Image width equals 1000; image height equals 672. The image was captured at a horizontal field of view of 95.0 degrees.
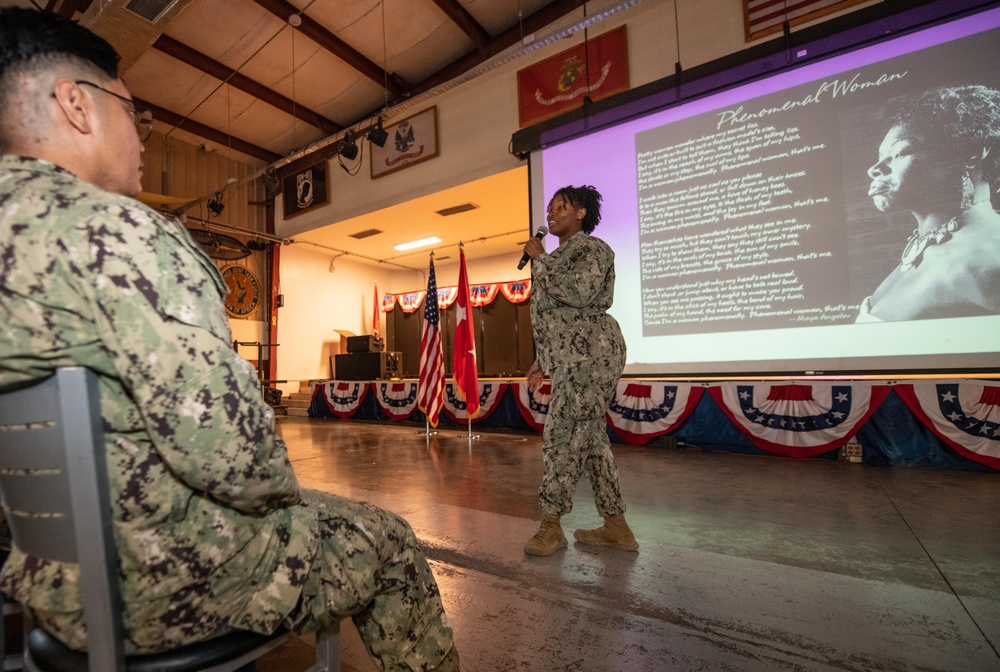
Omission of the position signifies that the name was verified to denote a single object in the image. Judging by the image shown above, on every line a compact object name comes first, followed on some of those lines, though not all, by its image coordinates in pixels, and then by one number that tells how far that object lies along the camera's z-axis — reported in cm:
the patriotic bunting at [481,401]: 569
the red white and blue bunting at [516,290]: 905
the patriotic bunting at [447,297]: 973
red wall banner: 493
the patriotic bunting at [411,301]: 1018
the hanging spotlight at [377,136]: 574
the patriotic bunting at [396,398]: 643
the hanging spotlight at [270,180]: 683
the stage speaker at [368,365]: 761
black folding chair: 48
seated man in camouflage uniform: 51
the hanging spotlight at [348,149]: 610
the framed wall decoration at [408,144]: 645
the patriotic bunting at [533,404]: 507
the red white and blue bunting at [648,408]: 394
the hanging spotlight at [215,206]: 747
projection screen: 292
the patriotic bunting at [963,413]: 284
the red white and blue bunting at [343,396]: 713
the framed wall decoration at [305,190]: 787
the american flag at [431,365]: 496
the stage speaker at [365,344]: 780
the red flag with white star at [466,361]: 489
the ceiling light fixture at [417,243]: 874
